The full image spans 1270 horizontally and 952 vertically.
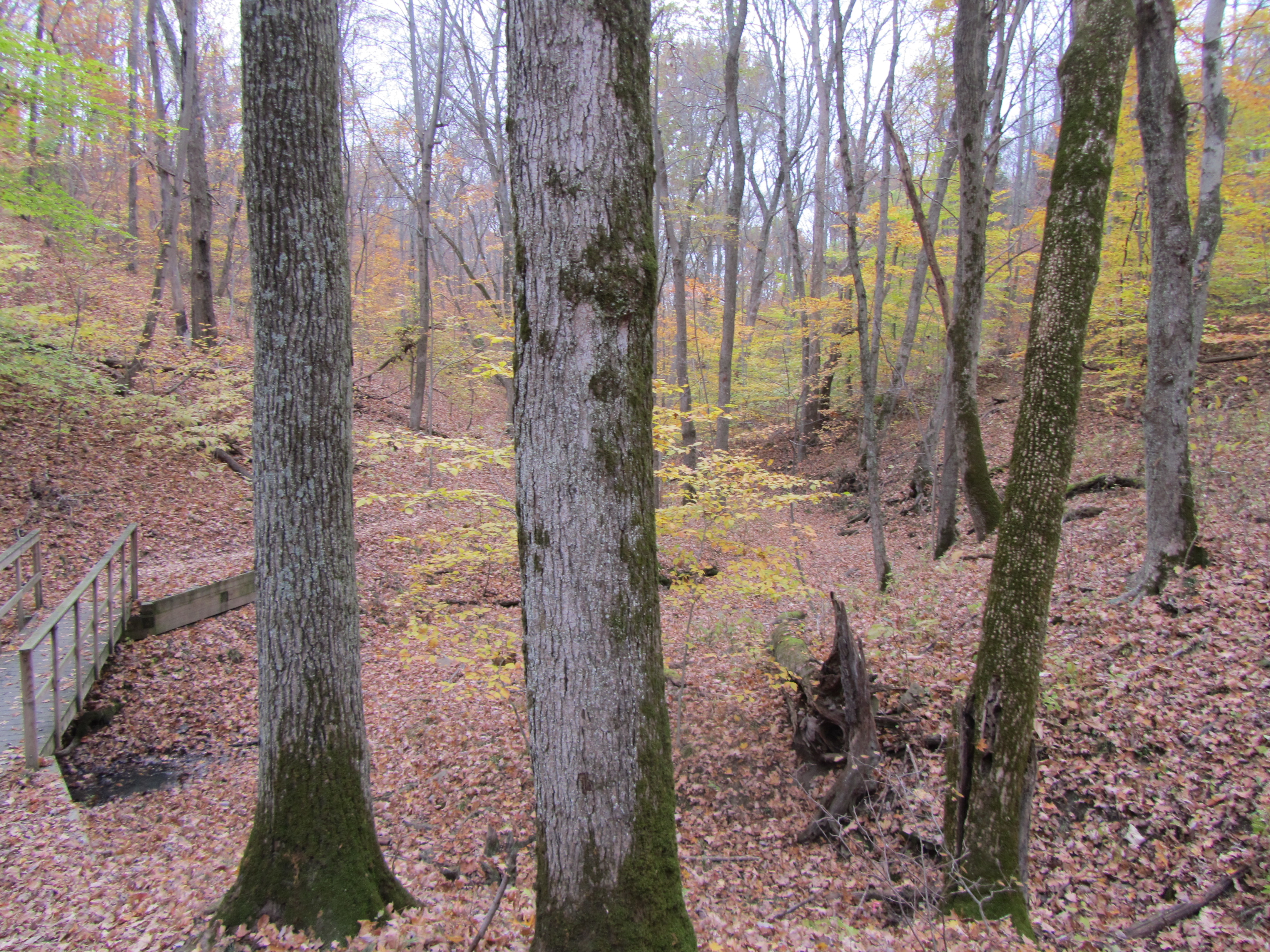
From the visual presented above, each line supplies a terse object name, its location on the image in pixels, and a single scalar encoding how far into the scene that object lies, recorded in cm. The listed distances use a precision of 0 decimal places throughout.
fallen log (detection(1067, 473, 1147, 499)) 1091
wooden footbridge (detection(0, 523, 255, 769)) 566
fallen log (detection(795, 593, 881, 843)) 511
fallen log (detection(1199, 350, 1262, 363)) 1407
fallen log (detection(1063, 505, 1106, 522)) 1018
